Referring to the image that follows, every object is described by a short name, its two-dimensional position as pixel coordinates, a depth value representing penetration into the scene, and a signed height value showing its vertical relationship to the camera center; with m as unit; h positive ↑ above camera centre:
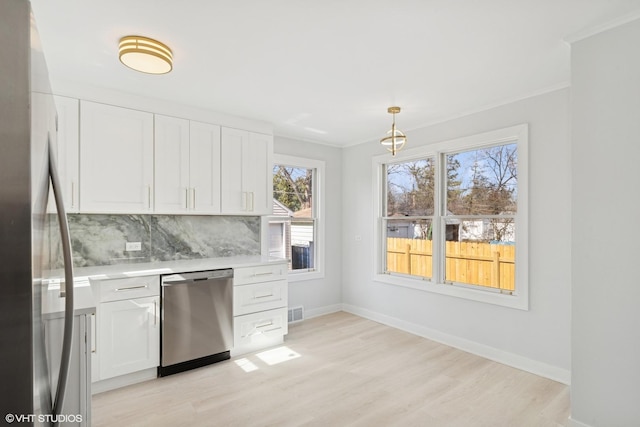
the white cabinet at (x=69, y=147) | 2.75 +0.55
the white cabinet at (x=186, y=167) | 3.27 +0.48
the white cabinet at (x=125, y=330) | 2.65 -0.97
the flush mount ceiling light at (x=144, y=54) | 2.15 +1.06
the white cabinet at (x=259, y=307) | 3.40 -1.00
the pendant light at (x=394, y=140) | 3.22 +0.73
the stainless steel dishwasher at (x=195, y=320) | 2.94 -0.99
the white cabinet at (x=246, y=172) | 3.69 +0.47
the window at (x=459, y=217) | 3.28 -0.04
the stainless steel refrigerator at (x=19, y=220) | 0.57 -0.01
